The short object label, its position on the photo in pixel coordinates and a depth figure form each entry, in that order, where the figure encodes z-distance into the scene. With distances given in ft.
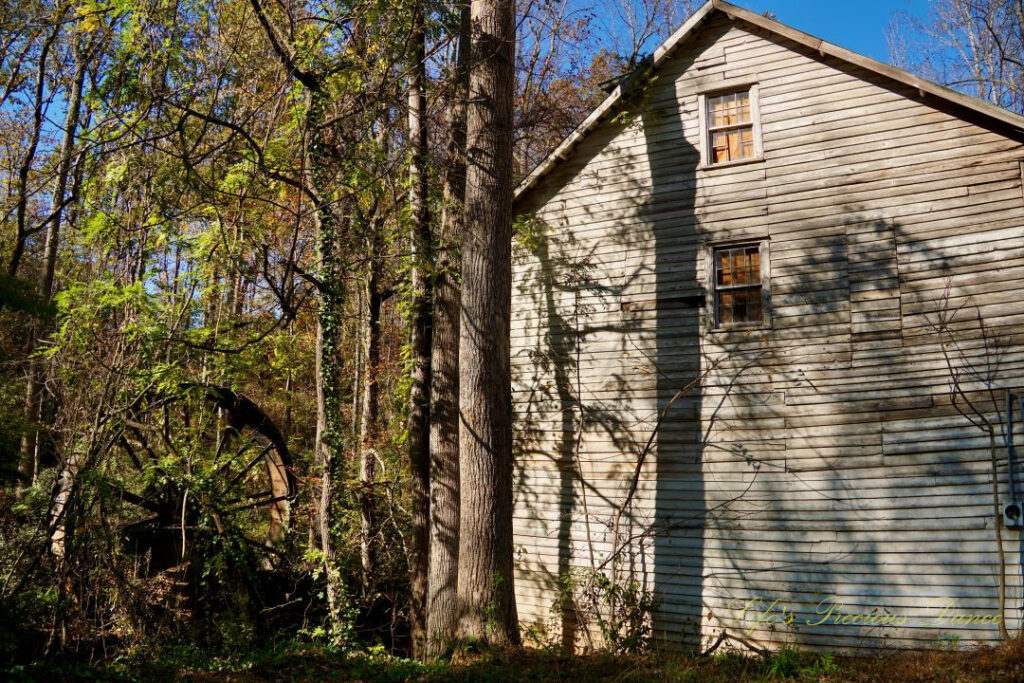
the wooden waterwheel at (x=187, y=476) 37.60
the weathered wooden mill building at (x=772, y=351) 31.99
